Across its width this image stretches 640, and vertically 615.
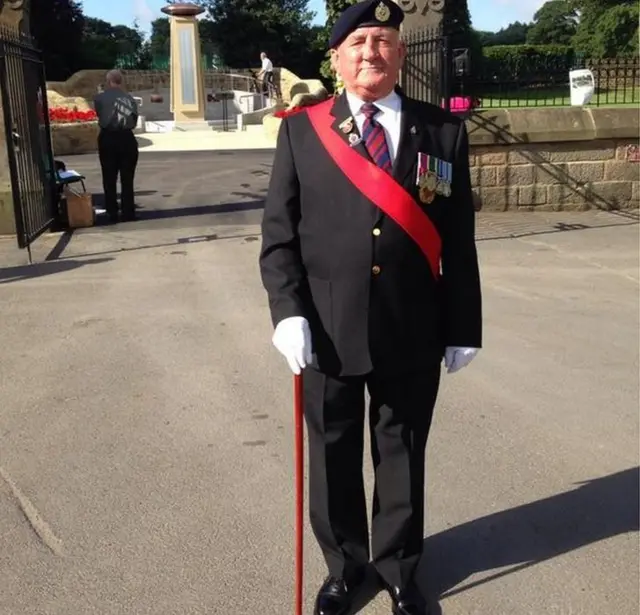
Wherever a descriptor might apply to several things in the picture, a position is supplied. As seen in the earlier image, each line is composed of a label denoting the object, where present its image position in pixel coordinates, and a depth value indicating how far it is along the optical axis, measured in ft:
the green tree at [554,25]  281.15
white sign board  40.93
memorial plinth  94.32
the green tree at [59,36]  135.52
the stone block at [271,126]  77.71
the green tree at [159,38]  188.14
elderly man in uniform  8.64
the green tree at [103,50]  147.02
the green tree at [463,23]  108.28
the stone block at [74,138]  68.80
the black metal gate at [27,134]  27.84
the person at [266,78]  112.16
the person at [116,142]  34.09
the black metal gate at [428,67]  31.17
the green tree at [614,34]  159.74
